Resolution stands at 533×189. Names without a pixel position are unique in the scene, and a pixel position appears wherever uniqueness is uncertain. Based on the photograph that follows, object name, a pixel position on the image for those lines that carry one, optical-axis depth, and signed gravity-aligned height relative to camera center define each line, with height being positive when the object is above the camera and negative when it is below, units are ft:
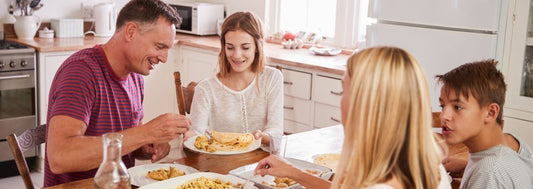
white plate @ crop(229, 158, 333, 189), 5.73 -1.68
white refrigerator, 9.71 -0.39
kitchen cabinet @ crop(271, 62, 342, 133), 11.71 -1.90
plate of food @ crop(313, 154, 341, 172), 6.46 -1.69
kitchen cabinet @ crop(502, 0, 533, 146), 9.48 -0.97
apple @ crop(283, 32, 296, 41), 14.90 -0.86
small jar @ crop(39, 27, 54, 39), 14.20 -0.99
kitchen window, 13.83 -0.41
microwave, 15.87 -0.52
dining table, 6.35 -1.73
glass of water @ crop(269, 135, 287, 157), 6.05 -1.42
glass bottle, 4.23 -1.21
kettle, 15.01 -0.65
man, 5.77 -1.11
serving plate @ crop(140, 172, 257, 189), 5.53 -1.69
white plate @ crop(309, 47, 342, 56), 13.43 -1.07
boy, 5.65 -1.05
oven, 12.22 -2.09
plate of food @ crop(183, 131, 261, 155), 6.70 -1.62
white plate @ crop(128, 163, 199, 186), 5.75 -1.72
